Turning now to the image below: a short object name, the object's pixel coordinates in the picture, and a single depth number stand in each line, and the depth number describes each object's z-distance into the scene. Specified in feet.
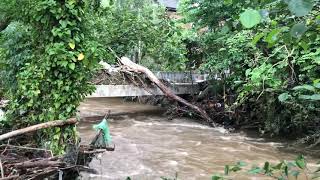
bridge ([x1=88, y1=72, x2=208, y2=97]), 39.45
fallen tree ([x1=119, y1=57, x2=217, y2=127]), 38.45
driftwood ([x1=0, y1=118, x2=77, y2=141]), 13.33
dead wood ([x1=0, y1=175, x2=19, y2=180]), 11.44
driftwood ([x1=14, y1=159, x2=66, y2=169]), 13.15
